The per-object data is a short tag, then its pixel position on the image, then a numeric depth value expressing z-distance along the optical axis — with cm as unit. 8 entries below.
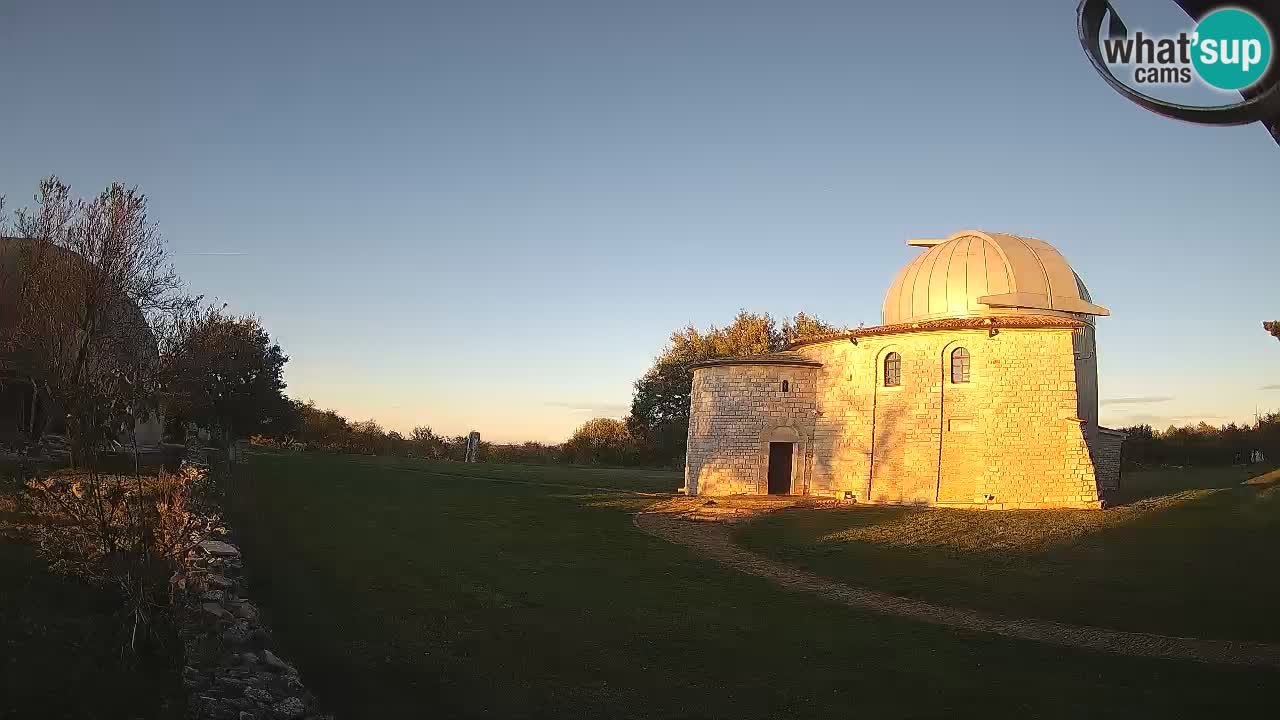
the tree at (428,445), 5041
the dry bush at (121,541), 632
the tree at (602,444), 5022
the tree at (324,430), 4881
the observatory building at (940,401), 2159
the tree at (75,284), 1647
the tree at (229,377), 2247
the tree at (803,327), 5000
